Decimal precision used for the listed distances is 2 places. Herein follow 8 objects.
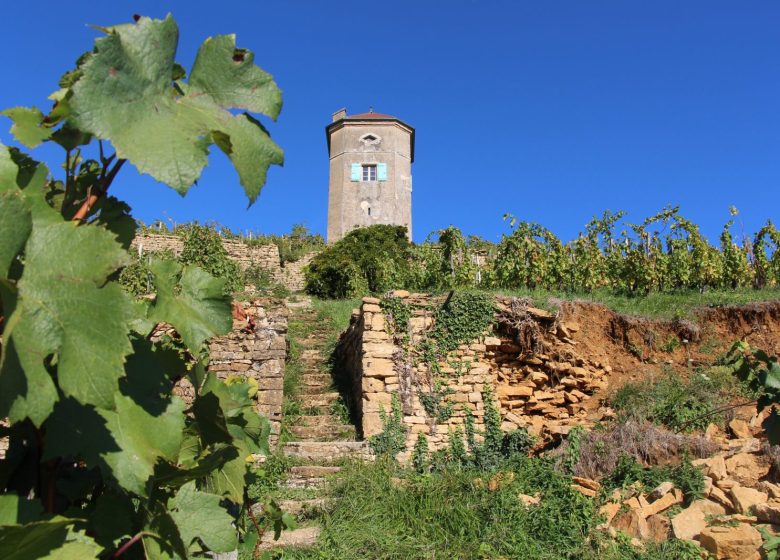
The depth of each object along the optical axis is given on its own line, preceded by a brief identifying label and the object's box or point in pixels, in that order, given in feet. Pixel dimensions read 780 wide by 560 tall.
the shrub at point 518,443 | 28.09
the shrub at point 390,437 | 27.61
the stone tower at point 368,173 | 101.50
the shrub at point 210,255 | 53.66
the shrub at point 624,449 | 24.70
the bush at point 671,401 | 28.40
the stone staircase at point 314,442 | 22.20
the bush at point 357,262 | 62.82
